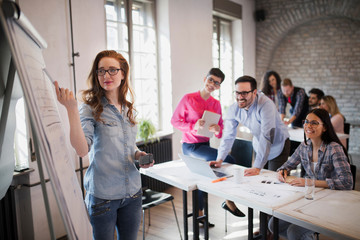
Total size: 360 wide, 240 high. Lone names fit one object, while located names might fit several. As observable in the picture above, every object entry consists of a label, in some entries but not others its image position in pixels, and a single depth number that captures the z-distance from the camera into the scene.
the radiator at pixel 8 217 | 2.73
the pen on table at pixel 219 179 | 2.40
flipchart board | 0.84
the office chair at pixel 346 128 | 4.62
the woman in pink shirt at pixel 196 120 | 3.36
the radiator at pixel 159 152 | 4.25
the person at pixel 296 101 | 5.00
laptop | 2.40
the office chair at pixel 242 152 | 3.24
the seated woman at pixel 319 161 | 2.16
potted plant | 4.05
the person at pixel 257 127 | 2.69
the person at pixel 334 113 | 4.35
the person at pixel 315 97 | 5.00
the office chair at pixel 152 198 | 2.84
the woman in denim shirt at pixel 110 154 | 1.72
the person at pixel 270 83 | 4.96
